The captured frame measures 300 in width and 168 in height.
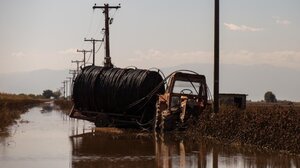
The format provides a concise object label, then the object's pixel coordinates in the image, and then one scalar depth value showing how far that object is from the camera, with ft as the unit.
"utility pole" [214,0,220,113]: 77.08
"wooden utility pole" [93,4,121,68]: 141.10
